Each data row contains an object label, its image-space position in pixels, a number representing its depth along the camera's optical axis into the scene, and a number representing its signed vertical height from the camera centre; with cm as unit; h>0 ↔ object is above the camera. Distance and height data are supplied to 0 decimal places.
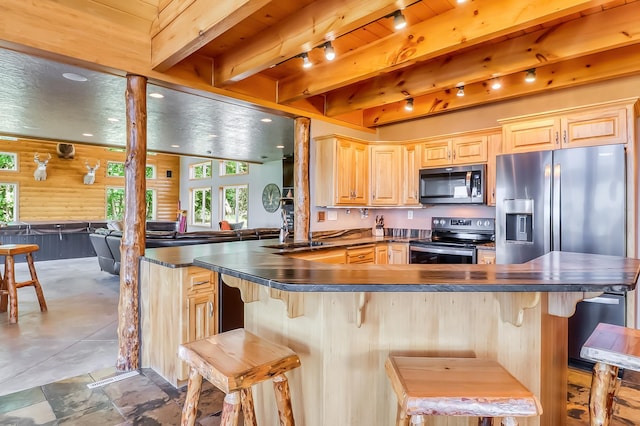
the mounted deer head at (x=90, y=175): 1080 +110
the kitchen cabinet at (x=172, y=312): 251 -74
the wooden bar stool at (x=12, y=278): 385 -73
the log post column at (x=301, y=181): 411 +35
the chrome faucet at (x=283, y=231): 384 -21
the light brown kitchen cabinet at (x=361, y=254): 383 -47
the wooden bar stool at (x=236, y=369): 131 -59
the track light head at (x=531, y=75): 323 +124
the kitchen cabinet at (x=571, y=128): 284 +72
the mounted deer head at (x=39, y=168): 989 +120
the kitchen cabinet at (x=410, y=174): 441 +46
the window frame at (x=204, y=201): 1183 +30
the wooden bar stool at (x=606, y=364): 144 -61
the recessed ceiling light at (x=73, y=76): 296 +113
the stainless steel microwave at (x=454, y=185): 389 +30
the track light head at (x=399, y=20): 196 +106
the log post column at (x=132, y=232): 279 -16
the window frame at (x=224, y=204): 1047 +17
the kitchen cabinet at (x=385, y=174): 451 +47
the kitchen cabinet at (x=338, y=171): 409 +47
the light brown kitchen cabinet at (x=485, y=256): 348 -44
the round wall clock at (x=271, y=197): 945 +38
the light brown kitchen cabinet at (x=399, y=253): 413 -48
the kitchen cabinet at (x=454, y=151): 393 +69
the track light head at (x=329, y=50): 241 +108
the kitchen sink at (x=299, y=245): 338 -33
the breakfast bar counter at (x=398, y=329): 148 -51
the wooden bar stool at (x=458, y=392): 108 -56
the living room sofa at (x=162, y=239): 496 -39
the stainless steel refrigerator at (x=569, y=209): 267 +2
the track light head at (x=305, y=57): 260 +113
